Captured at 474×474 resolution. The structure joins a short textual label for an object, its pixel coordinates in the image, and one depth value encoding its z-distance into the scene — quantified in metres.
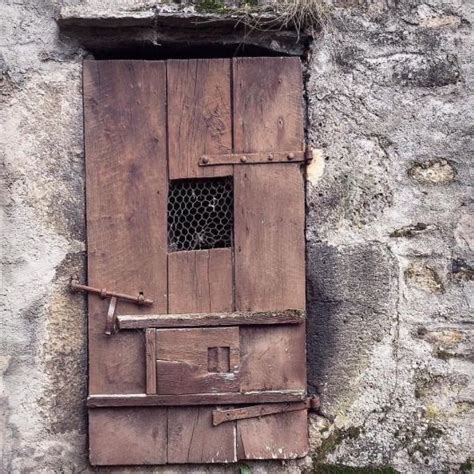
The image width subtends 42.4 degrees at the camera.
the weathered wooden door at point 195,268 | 2.19
